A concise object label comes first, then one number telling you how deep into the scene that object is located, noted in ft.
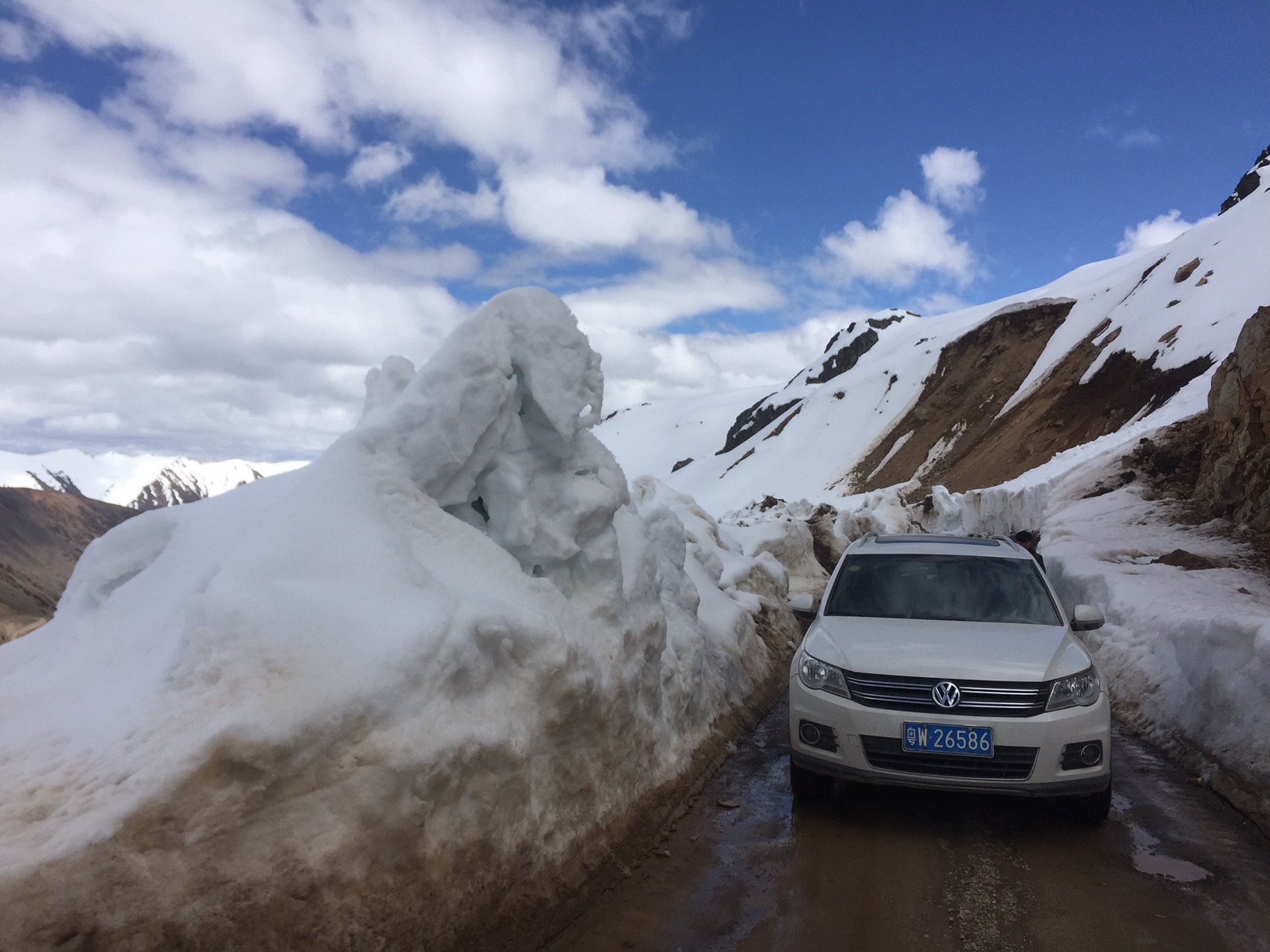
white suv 15.51
